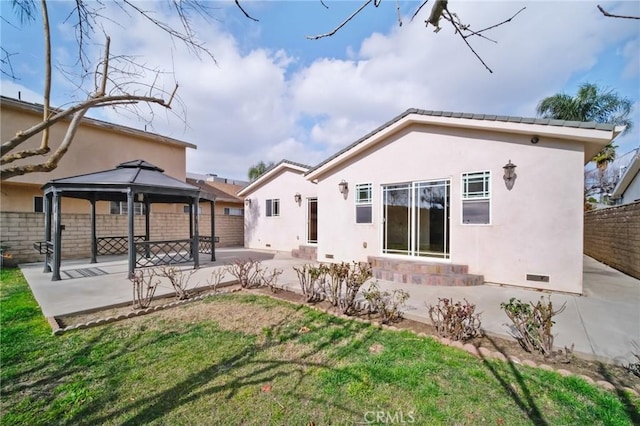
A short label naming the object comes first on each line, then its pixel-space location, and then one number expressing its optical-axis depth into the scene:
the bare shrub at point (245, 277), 7.28
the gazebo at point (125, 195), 8.05
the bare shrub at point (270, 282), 6.89
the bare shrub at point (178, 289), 6.24
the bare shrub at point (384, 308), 4.95
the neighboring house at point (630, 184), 13.72
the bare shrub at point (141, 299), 5.52
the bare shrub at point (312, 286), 5.94
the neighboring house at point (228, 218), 17.75
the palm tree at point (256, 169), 26.58
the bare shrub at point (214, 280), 7.09
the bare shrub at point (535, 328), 3.67
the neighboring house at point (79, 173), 11.05
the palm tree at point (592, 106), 15.89
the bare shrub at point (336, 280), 5.64
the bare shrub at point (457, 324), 4.16
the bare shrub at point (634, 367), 3.27
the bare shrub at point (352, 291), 5.36
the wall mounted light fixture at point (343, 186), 10.31
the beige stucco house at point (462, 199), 6.76
